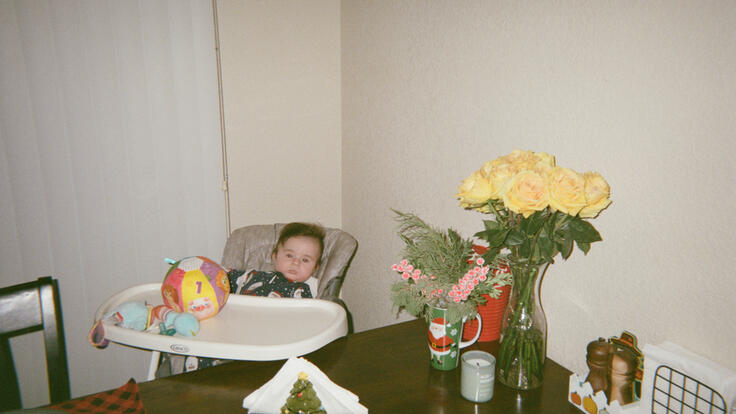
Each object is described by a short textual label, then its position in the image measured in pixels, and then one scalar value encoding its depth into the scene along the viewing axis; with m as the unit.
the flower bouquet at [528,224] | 0.87
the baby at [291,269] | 1.91
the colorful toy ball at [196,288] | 1.35
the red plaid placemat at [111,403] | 0.99
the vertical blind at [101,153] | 1.92
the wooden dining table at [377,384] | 0.97
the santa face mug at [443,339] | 1.06
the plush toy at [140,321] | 1.26
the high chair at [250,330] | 1.15
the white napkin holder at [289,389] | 0.95
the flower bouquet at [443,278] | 1.01
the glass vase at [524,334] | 0.99
